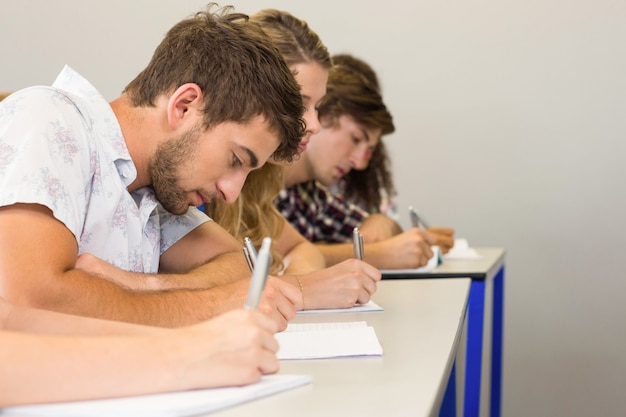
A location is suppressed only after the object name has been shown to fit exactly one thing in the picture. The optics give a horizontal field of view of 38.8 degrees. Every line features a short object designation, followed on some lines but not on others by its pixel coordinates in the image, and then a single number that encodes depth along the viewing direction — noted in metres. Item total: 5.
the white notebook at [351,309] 1.56
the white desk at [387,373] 0.80
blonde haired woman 2.10
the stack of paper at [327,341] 1.08
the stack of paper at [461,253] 2.82
